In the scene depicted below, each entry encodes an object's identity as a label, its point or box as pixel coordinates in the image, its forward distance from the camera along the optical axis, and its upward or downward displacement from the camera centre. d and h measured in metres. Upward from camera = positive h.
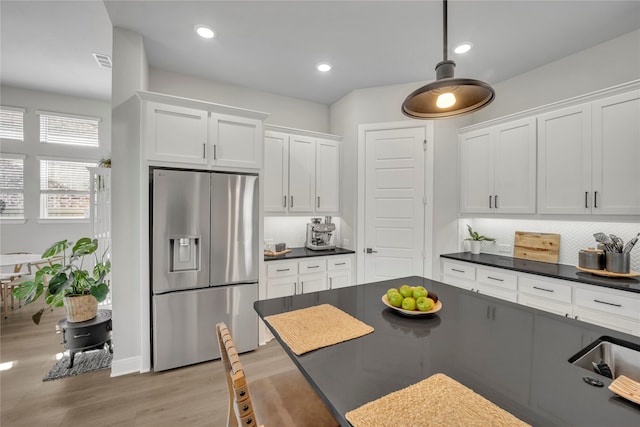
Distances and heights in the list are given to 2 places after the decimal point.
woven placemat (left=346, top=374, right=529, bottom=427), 0.71 -0.55
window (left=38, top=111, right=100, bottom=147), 4.52 +1.40
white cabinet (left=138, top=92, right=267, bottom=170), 2.47 +0.78
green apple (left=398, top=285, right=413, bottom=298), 1.46 -0.42
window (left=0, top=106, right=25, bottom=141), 4.29 +1.40
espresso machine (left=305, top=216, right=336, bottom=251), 3.60 -0.29
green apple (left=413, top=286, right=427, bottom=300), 1.43 -0.42
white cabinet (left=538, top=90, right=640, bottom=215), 2.19 +0.50
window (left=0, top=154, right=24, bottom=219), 4.29 +0.37
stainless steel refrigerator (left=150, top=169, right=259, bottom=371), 2.48 -0.49
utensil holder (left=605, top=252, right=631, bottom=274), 2.20 -0.39
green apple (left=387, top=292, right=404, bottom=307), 1.45 -0.46
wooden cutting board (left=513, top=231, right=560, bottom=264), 2.82 -0.35
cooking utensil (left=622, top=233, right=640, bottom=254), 2.19 -0.25
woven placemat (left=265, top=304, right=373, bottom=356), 1.14 -0.54
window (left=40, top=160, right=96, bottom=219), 4.53 +0.37
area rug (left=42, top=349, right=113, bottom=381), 2.45 -1.48
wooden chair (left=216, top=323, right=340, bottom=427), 1.11 -0.88
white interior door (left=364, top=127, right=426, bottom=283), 3.35 +0.13
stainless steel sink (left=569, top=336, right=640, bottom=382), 1.06 -0.58
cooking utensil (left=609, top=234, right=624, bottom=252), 2.25 -0.24
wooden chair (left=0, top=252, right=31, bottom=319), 3.64 -1.02
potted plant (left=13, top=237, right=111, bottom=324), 2.56 -0.75
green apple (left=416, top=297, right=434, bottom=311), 1.37 -0.46
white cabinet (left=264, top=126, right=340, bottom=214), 3.43 +0.54
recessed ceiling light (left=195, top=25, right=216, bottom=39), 2.41 +1.64
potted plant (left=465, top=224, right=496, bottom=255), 3.33 -0.32
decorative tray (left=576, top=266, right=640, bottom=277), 2.19 -0.48
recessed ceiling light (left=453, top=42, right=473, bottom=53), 2.60 +1.62
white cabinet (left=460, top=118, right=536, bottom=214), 2.80 +0.51
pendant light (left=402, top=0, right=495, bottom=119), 1.33 +0.64
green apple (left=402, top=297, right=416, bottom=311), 1.40 -0.47
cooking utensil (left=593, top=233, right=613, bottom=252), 2.29 -0.22
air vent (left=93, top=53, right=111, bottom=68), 3.27 +1.87
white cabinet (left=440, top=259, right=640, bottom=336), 1.97 -0.69
